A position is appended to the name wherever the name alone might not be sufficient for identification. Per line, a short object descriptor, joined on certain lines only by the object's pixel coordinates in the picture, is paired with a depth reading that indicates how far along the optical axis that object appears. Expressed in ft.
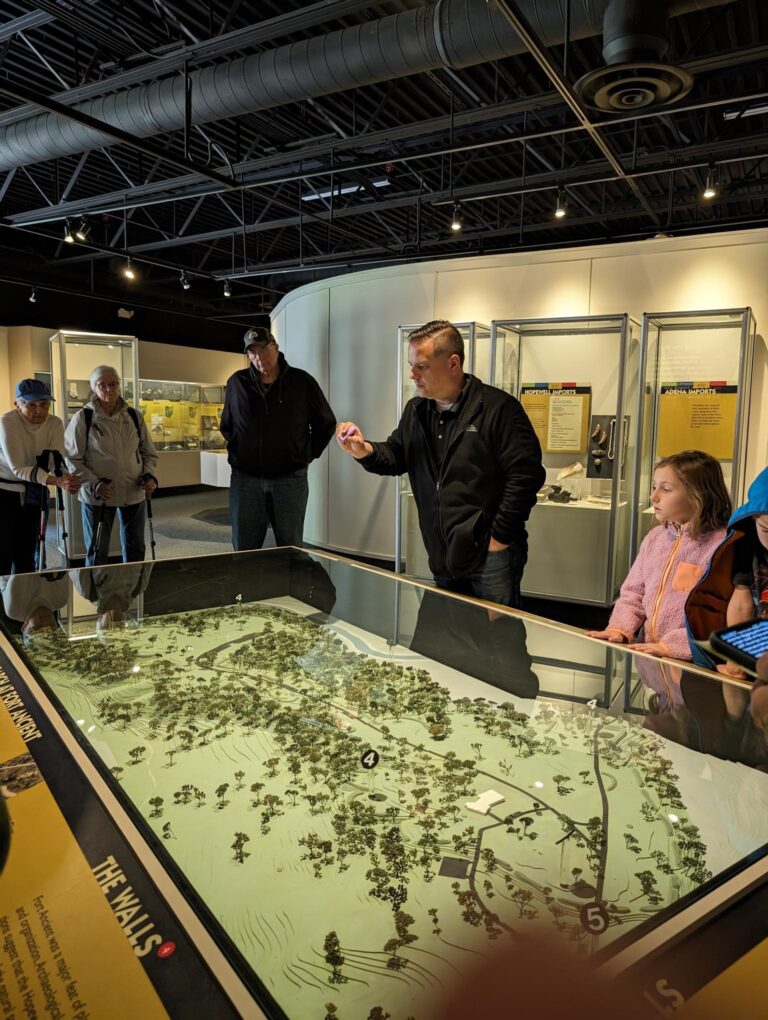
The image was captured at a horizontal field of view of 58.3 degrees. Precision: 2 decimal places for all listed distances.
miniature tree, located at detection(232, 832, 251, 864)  3.44
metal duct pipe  13.17
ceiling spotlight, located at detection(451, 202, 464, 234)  25.74
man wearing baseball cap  13.60
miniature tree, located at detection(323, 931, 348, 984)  2.62
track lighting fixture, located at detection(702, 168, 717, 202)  21.47
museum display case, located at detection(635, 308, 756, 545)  17.01
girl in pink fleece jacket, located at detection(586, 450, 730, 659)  7.52
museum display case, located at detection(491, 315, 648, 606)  18.11
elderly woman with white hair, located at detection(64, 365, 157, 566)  15.89
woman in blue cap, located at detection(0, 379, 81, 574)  14.85
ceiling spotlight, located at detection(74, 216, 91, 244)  28.65
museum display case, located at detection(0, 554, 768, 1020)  2.85
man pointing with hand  8.98
